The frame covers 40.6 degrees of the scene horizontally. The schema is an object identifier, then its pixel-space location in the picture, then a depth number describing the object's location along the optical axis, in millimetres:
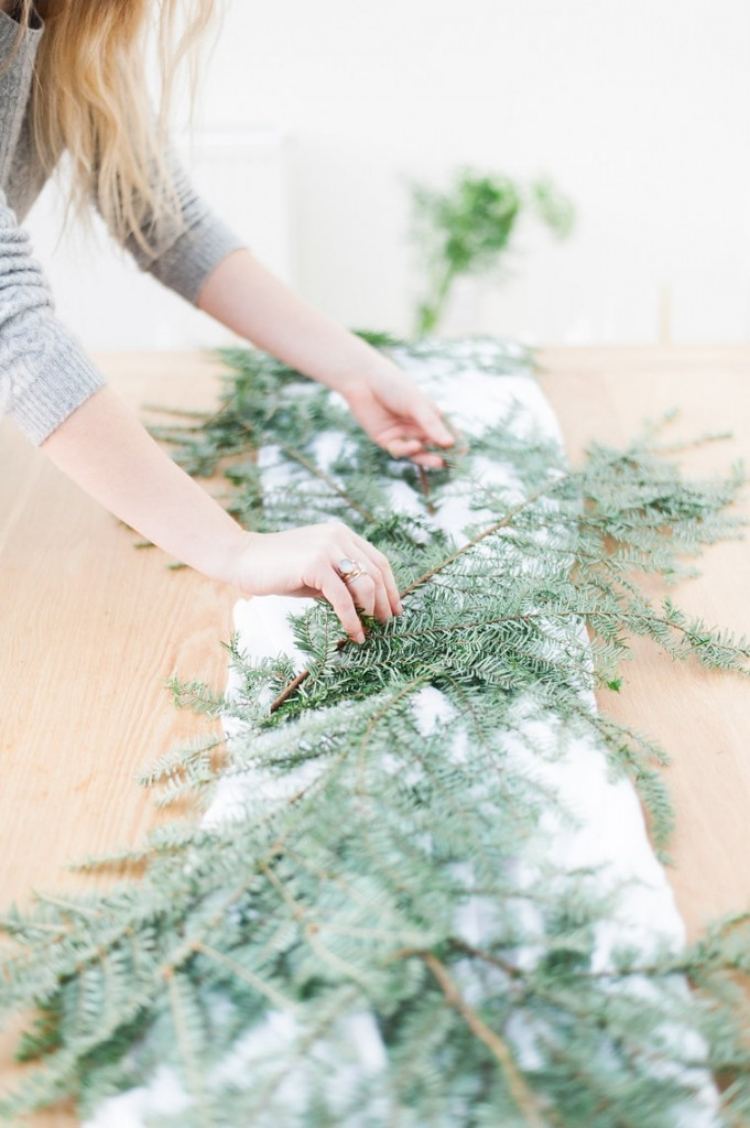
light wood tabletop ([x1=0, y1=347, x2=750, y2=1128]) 623
